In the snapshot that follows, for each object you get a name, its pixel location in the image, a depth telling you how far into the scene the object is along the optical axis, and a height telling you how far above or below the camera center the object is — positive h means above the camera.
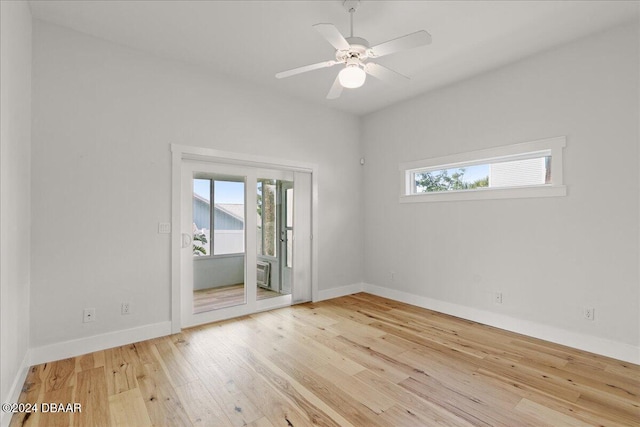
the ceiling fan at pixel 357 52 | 2.10 +1.25
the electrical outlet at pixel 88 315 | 2.85 -0.89
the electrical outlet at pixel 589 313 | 2.90 -0.90
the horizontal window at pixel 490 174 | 3.20 +0.55
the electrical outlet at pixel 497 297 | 3.54 -0.92
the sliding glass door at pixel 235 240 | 3.58 -0.27
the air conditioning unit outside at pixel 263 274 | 4.16 -0.75
